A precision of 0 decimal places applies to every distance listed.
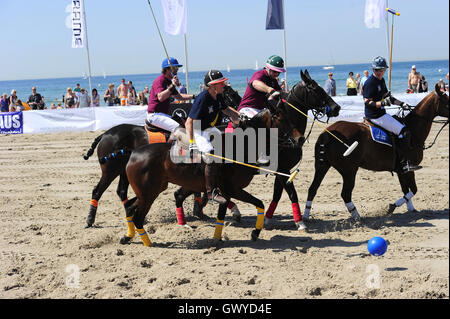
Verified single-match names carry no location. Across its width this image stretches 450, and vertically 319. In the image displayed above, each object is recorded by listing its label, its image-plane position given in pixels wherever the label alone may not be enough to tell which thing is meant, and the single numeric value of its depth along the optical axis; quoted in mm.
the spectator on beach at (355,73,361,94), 27709
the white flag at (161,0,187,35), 19734
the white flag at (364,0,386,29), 20400
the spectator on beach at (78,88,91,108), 23567
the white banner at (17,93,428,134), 19906
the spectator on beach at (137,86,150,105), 23744
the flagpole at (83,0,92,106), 21719
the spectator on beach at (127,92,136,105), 23812
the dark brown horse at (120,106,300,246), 7500
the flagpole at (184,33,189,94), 21506
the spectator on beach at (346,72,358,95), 24516
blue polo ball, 6680
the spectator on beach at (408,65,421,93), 24891
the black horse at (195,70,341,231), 8148
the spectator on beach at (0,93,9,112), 22859
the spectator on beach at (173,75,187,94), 19225
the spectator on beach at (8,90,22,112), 21823
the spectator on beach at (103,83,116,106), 25062
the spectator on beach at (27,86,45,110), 24125
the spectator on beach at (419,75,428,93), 25141
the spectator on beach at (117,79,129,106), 23503
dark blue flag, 20781
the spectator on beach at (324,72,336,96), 24812
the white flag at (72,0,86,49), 21625
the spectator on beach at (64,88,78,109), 24295
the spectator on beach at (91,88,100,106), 24125
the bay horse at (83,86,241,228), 8758
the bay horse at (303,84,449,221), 8586
